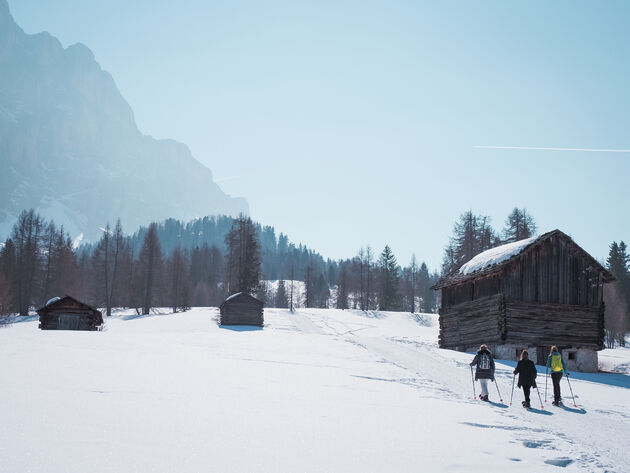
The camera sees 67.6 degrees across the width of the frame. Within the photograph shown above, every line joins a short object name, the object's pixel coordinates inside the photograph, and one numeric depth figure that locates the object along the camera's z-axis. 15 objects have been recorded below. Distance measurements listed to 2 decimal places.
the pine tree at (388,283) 84.62
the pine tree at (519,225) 61.94
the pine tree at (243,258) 64.19
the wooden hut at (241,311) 47.47
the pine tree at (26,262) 61.88
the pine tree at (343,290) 92.50
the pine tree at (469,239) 64.38
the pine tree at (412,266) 107.86
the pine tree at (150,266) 71.69
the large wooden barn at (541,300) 28.34
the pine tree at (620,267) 77.94
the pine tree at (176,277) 83.38
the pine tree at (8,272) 54.53
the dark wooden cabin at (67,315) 37.97
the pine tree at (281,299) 110.31
